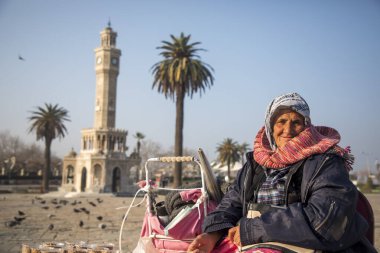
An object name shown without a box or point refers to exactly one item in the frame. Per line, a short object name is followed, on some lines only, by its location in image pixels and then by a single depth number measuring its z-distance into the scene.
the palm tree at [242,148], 55.98
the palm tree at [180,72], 23.97
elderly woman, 2.10
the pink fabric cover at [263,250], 2.19
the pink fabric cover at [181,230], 2.85
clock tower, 49.94
